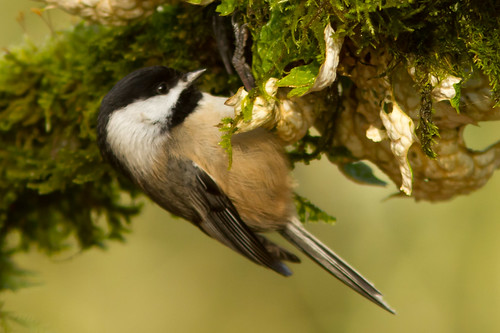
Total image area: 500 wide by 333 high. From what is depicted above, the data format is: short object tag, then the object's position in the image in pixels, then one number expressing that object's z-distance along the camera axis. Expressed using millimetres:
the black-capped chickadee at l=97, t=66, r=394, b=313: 2976
